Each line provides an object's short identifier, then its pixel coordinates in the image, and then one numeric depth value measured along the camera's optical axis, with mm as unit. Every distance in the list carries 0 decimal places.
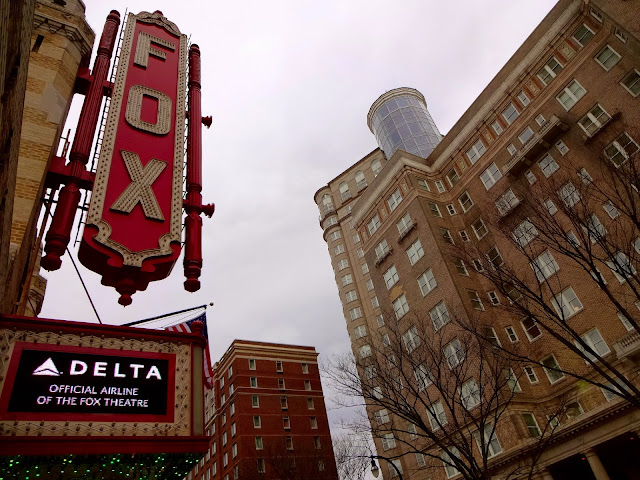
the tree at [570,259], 24000
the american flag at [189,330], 11688
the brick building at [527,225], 24469
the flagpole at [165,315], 11580
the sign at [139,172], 9039
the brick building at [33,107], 6035
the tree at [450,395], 20062
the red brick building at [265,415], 48312
